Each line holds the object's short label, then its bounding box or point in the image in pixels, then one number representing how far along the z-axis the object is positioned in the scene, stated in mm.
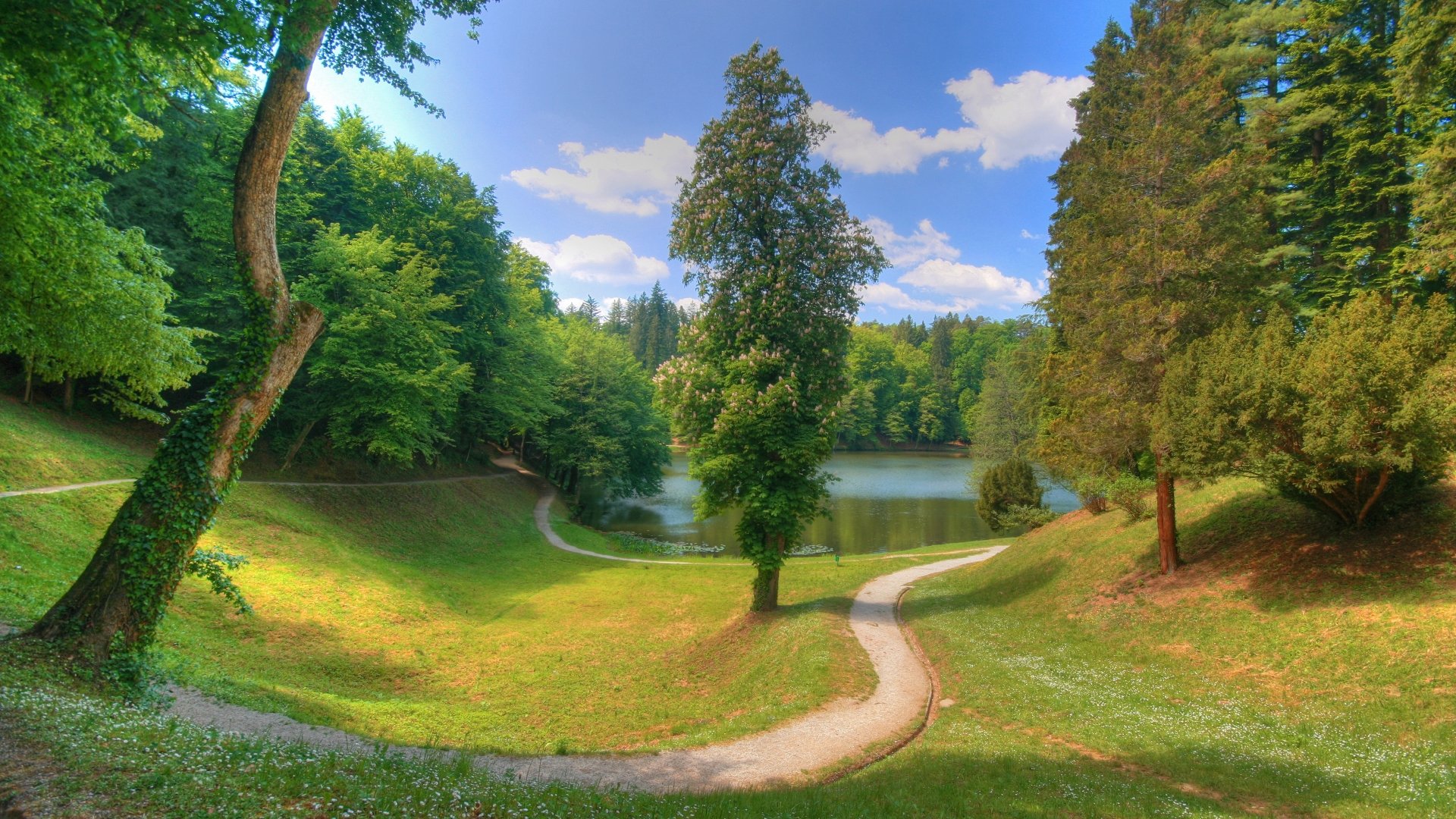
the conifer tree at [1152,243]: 12859
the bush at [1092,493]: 15609
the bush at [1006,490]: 28906
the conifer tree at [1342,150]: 16688
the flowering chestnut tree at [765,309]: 14953
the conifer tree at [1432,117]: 11914
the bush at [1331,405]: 9250
